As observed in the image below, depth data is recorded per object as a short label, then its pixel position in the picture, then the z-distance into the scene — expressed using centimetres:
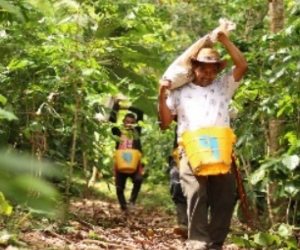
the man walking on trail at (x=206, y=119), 734
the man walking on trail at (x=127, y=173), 1467
